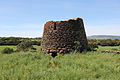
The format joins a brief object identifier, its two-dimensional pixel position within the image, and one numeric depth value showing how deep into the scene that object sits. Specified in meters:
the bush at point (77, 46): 10.71
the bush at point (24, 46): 17.10
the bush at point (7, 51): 15.22
